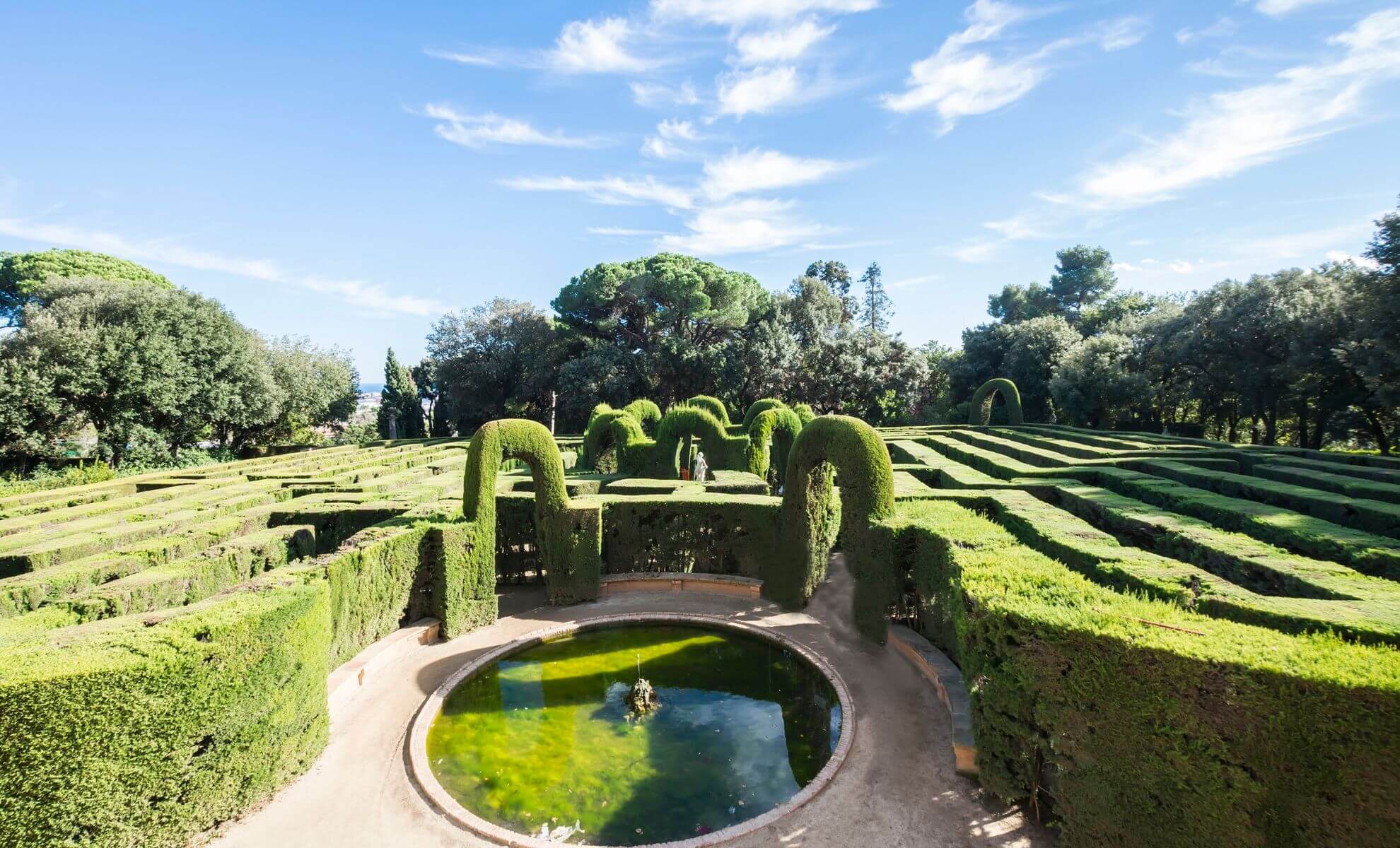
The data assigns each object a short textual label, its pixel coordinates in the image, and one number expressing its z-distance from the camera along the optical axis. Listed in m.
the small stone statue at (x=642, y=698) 7.91
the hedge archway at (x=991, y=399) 33.75
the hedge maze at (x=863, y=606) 4.20
